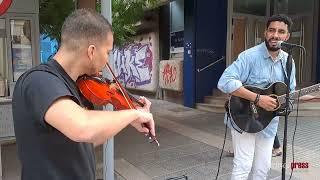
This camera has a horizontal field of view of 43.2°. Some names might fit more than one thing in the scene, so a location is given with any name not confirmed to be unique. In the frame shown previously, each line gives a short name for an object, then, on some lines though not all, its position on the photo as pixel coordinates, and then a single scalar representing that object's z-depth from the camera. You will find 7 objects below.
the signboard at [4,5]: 3.41
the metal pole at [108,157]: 3.75
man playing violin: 1.46
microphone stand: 3.15
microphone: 3.08
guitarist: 3.29
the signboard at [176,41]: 12.27
